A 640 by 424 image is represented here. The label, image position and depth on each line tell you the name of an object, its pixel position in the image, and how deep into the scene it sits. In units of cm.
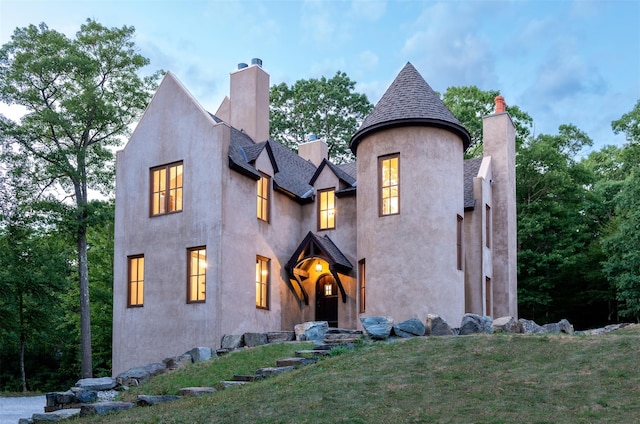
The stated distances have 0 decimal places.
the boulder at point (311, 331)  1908
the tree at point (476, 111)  4069
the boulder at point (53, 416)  1381
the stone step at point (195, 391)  1456
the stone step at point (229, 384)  1479
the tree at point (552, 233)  3534
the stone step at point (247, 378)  1519
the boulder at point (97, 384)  1767
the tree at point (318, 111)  4681
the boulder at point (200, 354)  1875
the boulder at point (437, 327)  1766
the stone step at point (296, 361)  1591
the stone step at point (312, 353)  1642
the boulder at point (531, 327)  1893
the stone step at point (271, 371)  1536
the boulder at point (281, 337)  1964
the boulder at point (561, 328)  1962
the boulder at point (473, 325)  1778
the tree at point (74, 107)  3045
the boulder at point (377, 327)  1736
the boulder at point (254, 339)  1961
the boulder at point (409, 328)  1750
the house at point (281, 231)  2120
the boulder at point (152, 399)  1423
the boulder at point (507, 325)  1783
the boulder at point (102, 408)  1385
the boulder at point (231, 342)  1973
